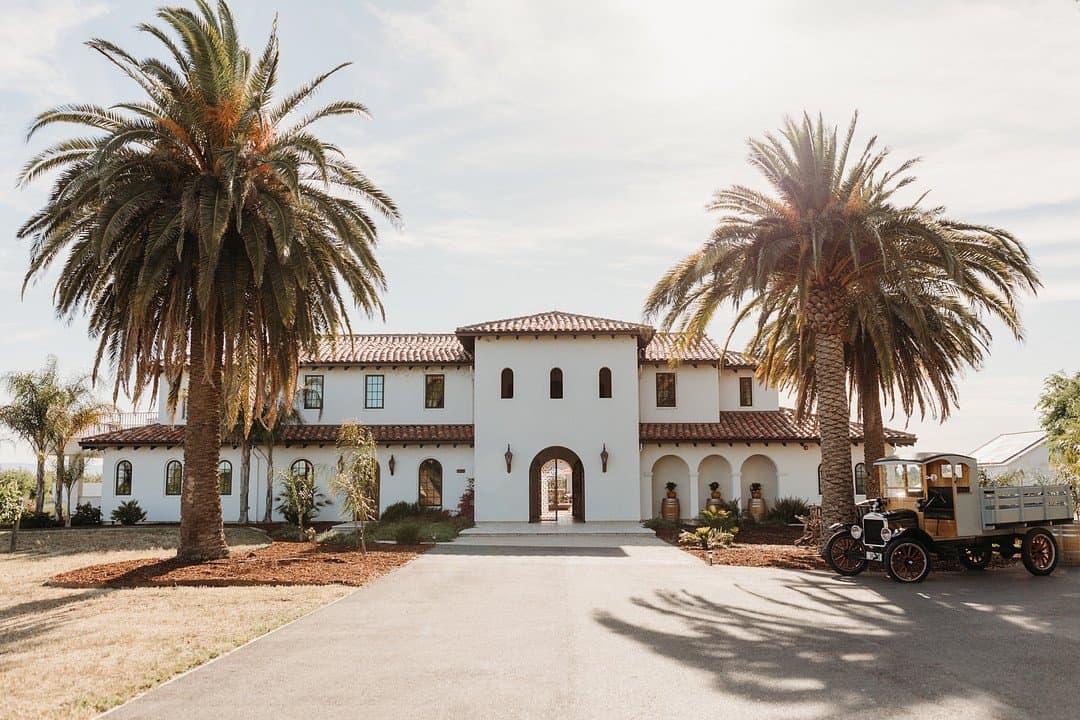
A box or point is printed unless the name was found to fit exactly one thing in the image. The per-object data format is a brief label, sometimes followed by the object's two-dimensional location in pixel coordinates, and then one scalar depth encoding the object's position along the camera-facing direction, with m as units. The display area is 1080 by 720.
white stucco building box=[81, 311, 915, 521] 29.28
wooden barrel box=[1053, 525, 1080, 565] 17.36
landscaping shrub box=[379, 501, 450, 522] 29.20
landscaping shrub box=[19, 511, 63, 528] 30.05
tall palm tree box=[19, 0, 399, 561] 15.11
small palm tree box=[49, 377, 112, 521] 31.61
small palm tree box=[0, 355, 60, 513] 31.59
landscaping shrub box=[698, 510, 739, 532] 23.14
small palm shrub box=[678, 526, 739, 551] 19.78
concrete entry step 25.05
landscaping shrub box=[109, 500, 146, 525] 30.05
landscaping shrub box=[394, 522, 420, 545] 21.81
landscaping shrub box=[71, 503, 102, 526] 30.67
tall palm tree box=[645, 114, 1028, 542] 17.08
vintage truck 14.74
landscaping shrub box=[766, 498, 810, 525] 28.59
